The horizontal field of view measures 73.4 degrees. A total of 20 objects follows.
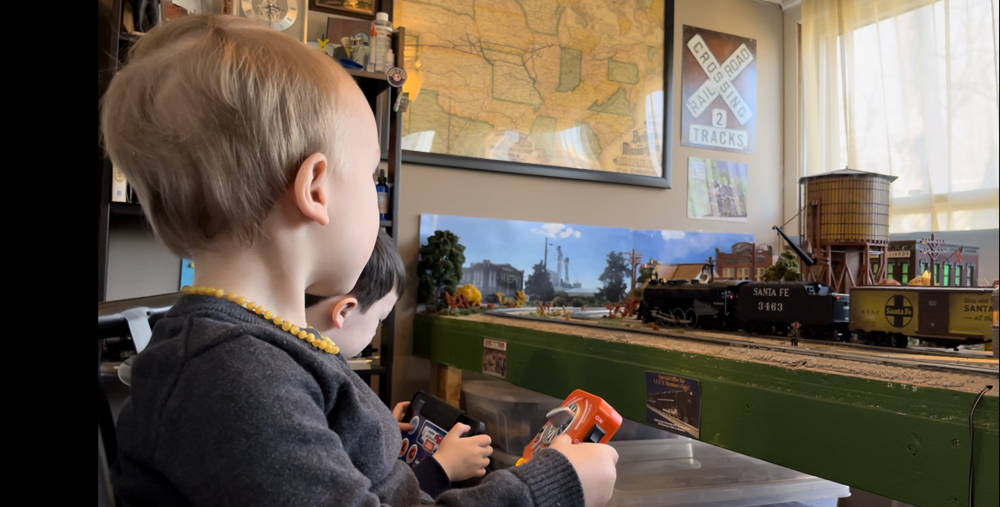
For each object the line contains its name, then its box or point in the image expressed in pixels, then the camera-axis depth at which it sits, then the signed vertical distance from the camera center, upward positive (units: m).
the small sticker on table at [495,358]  1.58 -0.22
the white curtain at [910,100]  2.48 +0.72
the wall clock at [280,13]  2.06 +0.78
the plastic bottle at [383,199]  2.07 +0.20
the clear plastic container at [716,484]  1.23 -0.41
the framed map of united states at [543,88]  2.46 +0.72
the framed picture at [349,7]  2.29 +0.89
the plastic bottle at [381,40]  2.05 +0.69
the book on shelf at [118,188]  1.69 +0.18
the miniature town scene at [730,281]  0.97 -0.02
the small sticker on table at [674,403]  0.97 -0.20
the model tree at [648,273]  2.06 +0.00
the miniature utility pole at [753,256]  1.83 +0.05
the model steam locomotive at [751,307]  1.10 -0.06
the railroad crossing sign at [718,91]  3.02 +0.84
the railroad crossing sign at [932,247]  1.50 +0.07
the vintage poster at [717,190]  3.02 +0.39
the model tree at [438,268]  2.33 +0.00
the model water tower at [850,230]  1.54 +0.11
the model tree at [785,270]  1.35 +0.01
